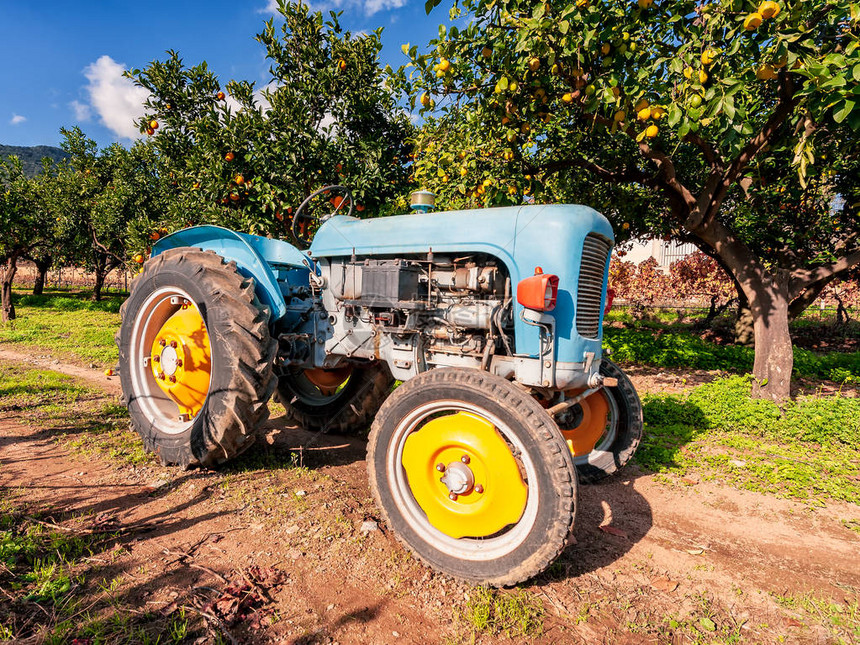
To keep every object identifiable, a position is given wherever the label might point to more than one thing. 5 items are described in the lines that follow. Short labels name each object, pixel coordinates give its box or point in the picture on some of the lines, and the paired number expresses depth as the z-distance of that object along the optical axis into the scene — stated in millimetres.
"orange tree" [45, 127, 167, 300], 13859
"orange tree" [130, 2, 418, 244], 6078
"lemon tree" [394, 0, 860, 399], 3344
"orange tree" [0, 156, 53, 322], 12352
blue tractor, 2311
